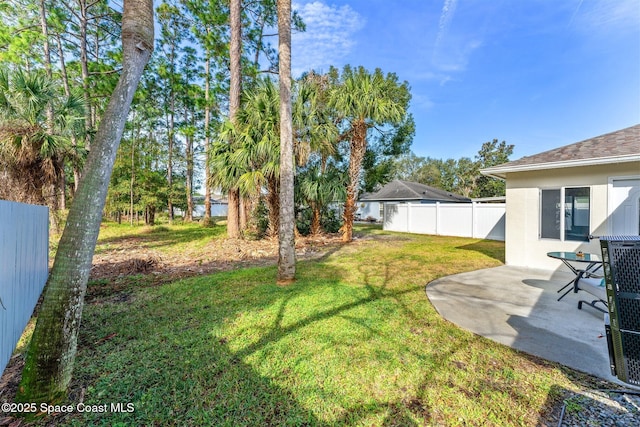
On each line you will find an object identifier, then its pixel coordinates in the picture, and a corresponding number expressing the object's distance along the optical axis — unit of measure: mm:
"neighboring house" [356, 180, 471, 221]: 19828
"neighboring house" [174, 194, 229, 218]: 30555
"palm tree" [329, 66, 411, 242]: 9328
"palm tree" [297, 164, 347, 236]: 10141
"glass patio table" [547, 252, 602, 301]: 4188
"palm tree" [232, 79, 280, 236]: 8414
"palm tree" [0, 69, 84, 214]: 5824
